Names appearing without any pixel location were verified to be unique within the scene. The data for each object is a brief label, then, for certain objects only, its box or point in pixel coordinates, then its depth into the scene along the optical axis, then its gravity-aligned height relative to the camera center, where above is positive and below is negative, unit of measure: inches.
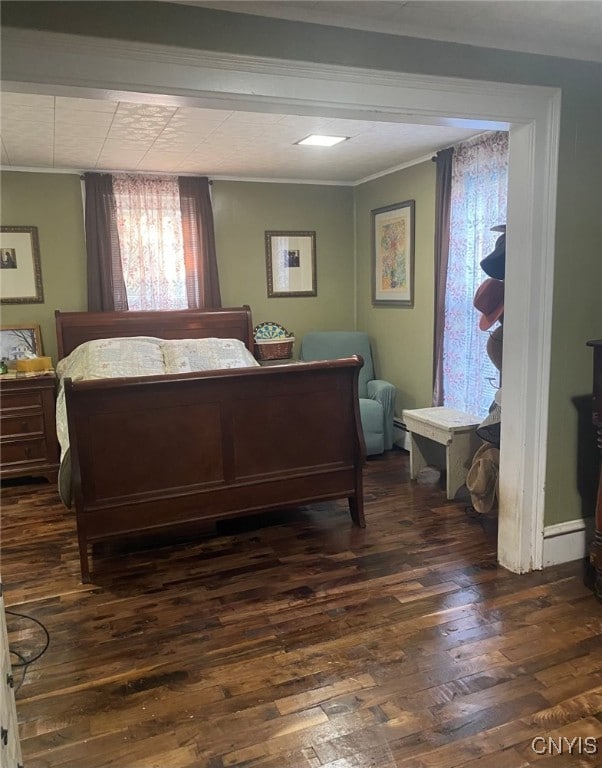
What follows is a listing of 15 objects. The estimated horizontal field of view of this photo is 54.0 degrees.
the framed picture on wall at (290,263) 214.4 +9.9
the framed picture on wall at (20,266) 182.4 +9.1
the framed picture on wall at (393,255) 190.2 +11.0
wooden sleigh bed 115.0 -31.9
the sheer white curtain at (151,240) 191.9 +17.3
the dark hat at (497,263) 123.6 +4.9
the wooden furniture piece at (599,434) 101.3 -26.3
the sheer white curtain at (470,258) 151.9 +7.9
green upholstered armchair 187.6 -32.0
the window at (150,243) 188.4 +16.3
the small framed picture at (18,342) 184.5 -14.6
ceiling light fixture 152.6 +39.0
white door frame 76.5 +27.4
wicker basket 206.7 -20.0
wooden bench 152.4 -39.0
